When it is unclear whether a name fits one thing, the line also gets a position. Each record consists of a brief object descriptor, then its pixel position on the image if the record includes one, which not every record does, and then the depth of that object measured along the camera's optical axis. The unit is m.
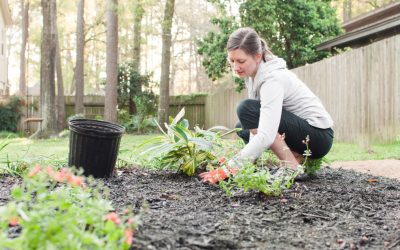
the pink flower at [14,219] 1.27
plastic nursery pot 3.48
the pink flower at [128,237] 1.28
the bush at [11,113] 15.36
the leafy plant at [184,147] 3.50
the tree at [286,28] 12.39
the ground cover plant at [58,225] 1.26
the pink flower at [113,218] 1.28
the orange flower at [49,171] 1.51
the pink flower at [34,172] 1.38
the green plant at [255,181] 2.56
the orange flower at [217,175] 2.72
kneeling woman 3.05
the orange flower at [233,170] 2.61
